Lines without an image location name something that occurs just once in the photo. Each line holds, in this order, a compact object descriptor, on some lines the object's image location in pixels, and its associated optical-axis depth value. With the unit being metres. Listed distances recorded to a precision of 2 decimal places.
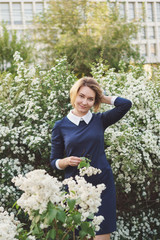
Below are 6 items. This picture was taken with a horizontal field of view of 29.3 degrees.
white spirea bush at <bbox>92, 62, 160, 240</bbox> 3.95
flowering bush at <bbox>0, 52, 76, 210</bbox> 4.02
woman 2.79
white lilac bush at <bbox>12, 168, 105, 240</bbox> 1.41
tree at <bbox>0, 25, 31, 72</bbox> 15.78
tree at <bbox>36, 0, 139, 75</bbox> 18.39
